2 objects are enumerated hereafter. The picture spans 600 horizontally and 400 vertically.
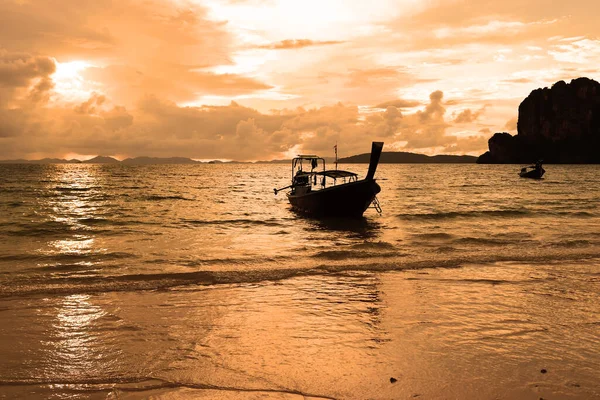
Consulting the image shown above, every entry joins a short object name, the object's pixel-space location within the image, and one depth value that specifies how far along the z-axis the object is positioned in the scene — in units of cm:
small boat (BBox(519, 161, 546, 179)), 8044
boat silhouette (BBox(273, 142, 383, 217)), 2478
